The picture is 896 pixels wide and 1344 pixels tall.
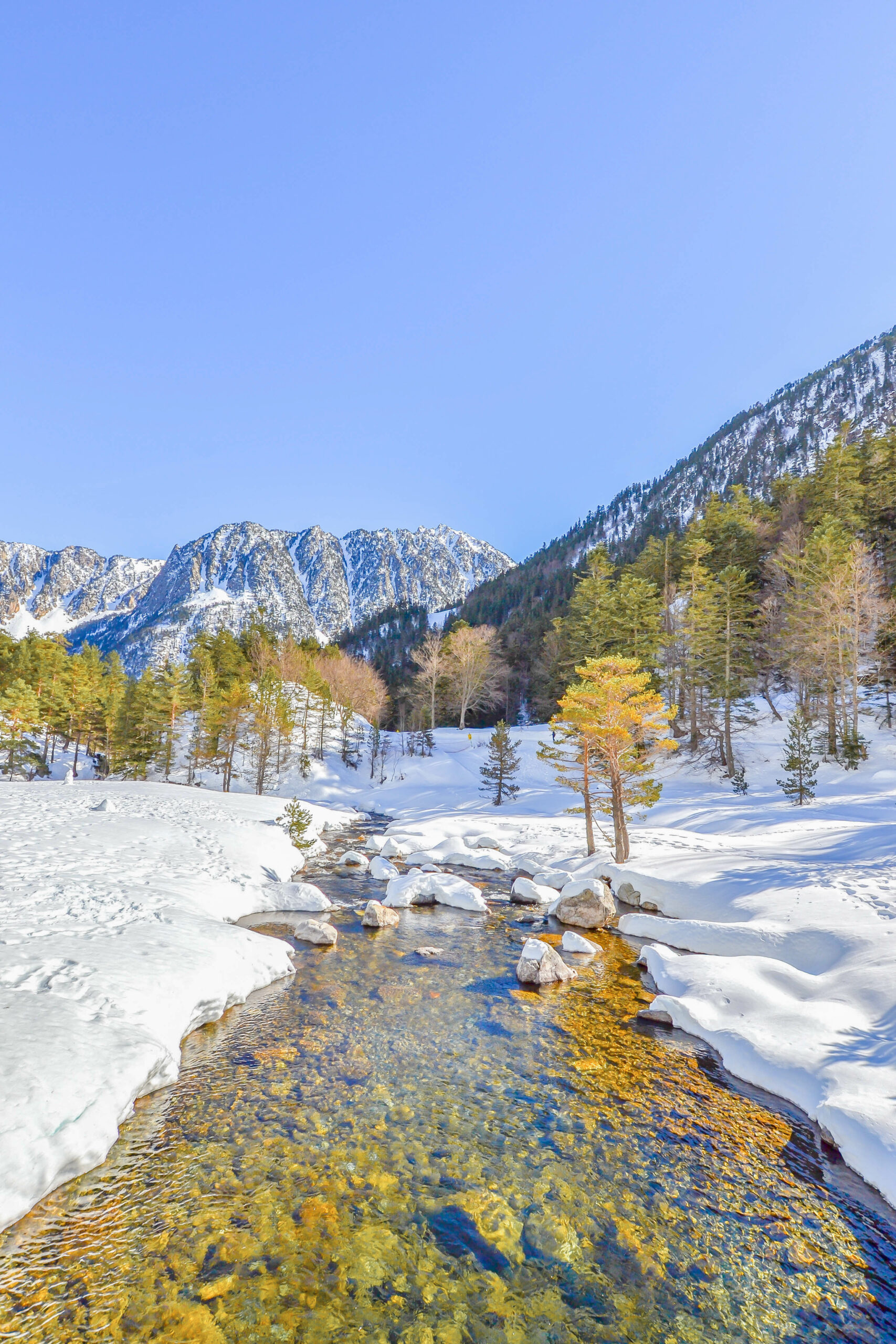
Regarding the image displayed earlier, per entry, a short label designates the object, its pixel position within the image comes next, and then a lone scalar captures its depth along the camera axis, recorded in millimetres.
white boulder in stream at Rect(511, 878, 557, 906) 16844
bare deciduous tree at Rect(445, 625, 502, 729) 60406
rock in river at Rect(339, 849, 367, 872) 21531
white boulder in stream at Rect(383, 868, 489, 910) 16172
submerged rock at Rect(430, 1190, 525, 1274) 4711
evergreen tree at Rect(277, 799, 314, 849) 22828
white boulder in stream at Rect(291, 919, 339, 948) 12344
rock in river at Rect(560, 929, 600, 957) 12469
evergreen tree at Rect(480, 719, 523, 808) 38250
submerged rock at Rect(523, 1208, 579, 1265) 4762
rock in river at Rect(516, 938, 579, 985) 10703
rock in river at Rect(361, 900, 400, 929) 13930
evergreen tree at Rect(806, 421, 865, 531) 43500
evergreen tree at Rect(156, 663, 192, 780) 45188
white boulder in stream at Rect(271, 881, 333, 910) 14961
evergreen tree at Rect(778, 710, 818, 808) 26469
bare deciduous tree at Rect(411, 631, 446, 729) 60138
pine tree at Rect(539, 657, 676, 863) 19688
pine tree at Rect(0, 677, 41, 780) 39750
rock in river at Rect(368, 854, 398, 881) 19297
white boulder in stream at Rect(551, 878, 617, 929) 14719
